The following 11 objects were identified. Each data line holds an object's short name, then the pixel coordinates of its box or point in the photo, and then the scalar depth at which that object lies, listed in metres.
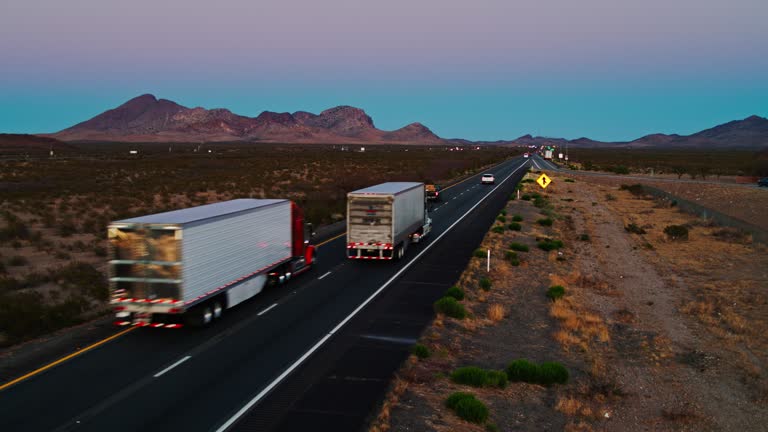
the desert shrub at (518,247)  30.53
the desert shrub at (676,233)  37.68
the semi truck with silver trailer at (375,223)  25.30
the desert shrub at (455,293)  20.14
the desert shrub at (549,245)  31.58
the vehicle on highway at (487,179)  78.69
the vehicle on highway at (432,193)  55.09
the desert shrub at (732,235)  36.77
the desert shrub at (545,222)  41.42
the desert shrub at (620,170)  108.10
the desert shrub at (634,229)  40.57
